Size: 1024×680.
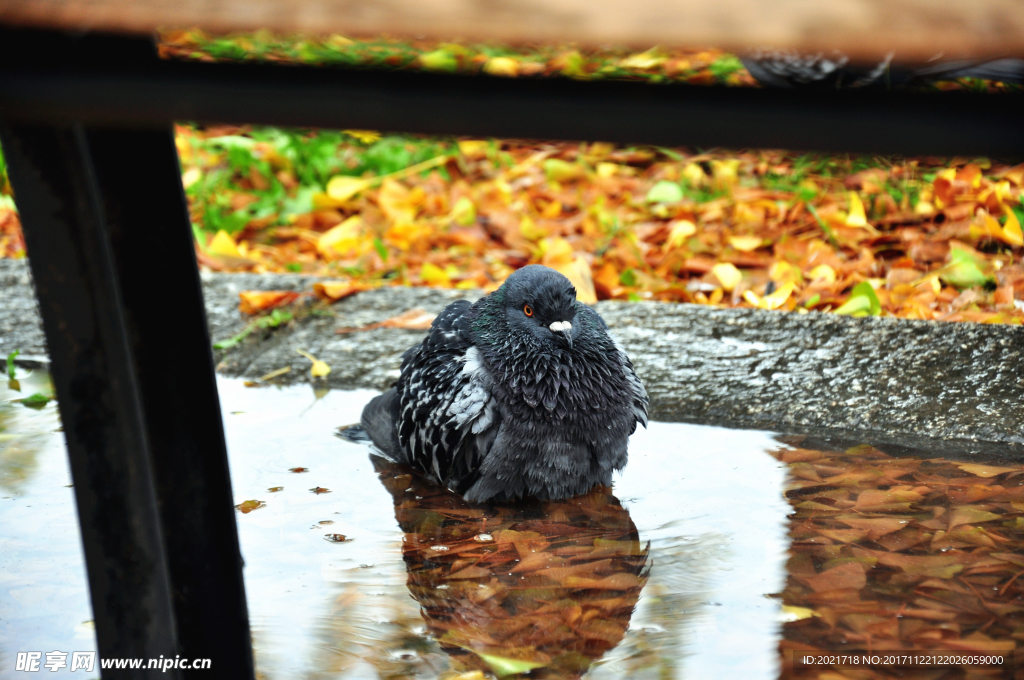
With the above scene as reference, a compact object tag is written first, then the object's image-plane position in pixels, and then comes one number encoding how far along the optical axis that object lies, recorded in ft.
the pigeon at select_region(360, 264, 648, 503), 9.98
